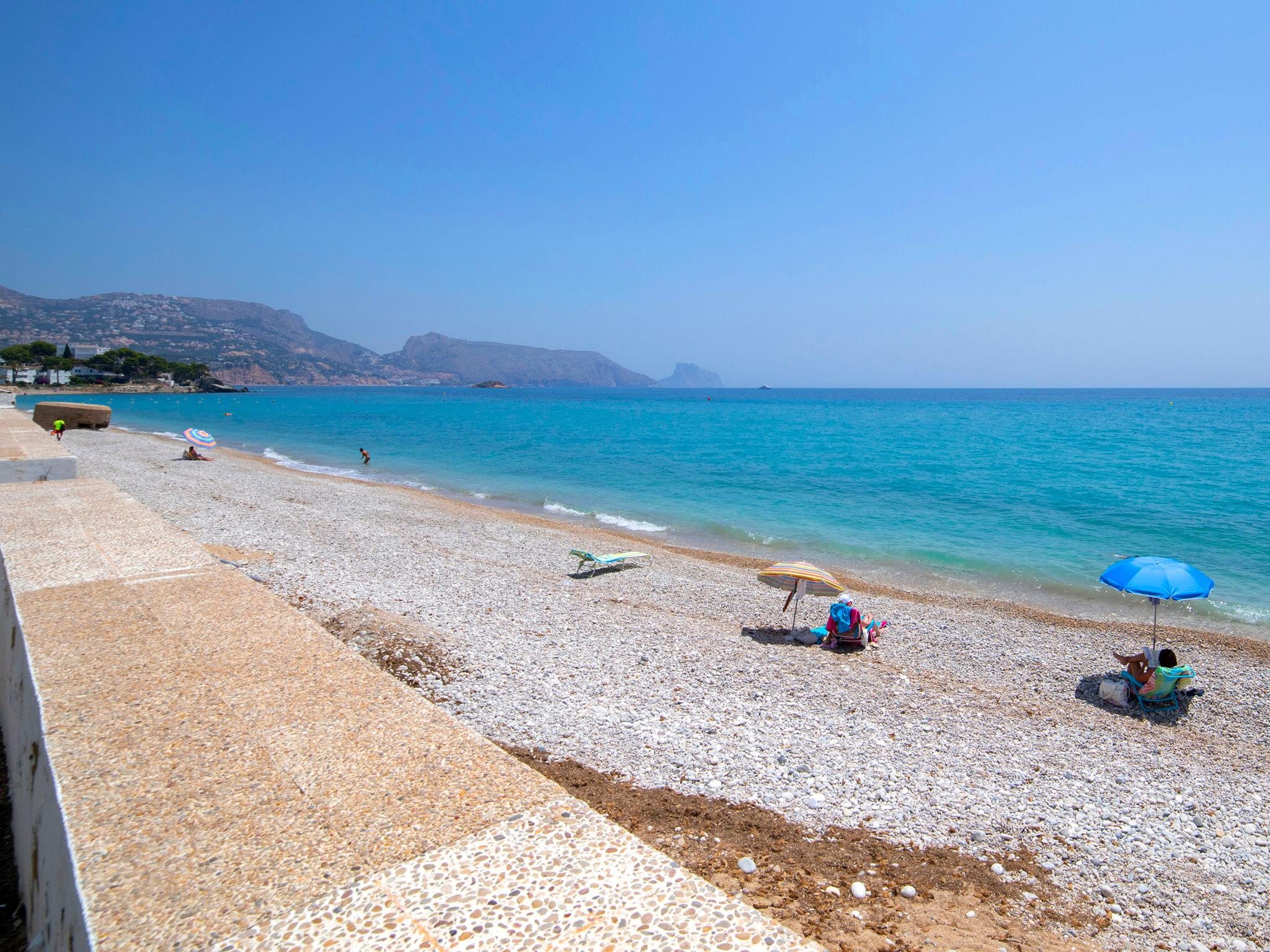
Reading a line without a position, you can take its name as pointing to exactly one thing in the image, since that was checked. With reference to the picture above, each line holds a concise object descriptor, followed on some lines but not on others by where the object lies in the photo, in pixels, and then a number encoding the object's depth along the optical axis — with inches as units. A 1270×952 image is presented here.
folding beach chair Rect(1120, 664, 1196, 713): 346.0
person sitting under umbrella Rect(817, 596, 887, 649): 407.8
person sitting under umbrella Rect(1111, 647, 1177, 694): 349.2
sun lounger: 568.0
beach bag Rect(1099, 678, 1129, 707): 351.6
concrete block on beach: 1128.8
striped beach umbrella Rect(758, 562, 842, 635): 429.4
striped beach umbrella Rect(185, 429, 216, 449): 1140.5
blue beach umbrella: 347.3
